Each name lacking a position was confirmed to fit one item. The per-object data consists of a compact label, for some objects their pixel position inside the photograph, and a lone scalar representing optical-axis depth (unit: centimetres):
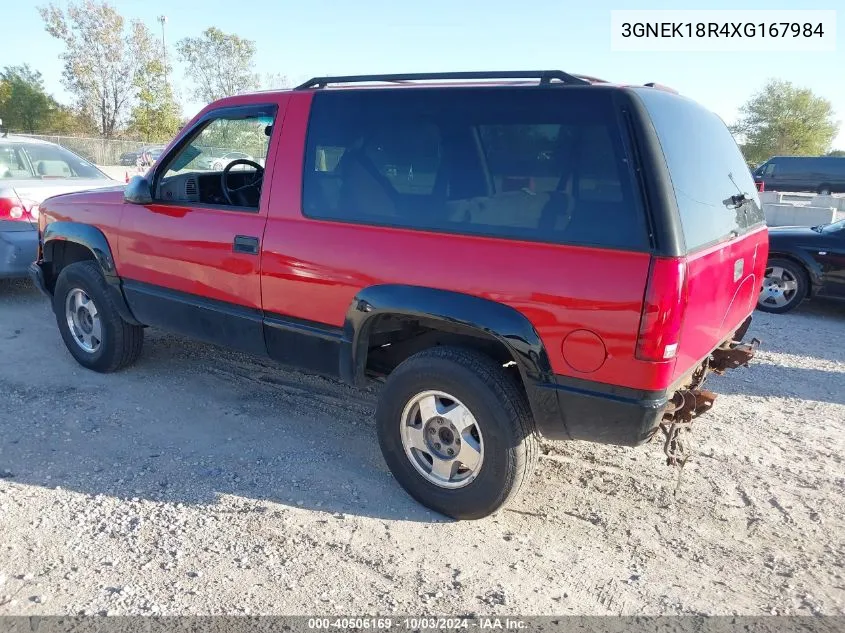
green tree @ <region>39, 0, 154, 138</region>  4284
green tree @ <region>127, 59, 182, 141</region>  3825
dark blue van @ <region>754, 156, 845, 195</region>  2777
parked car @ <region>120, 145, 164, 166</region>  2498
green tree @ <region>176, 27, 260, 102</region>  5181
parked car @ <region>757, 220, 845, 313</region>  698
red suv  256
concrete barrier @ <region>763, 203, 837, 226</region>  1609
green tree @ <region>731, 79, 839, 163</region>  4681
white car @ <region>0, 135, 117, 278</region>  652
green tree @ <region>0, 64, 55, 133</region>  4269
